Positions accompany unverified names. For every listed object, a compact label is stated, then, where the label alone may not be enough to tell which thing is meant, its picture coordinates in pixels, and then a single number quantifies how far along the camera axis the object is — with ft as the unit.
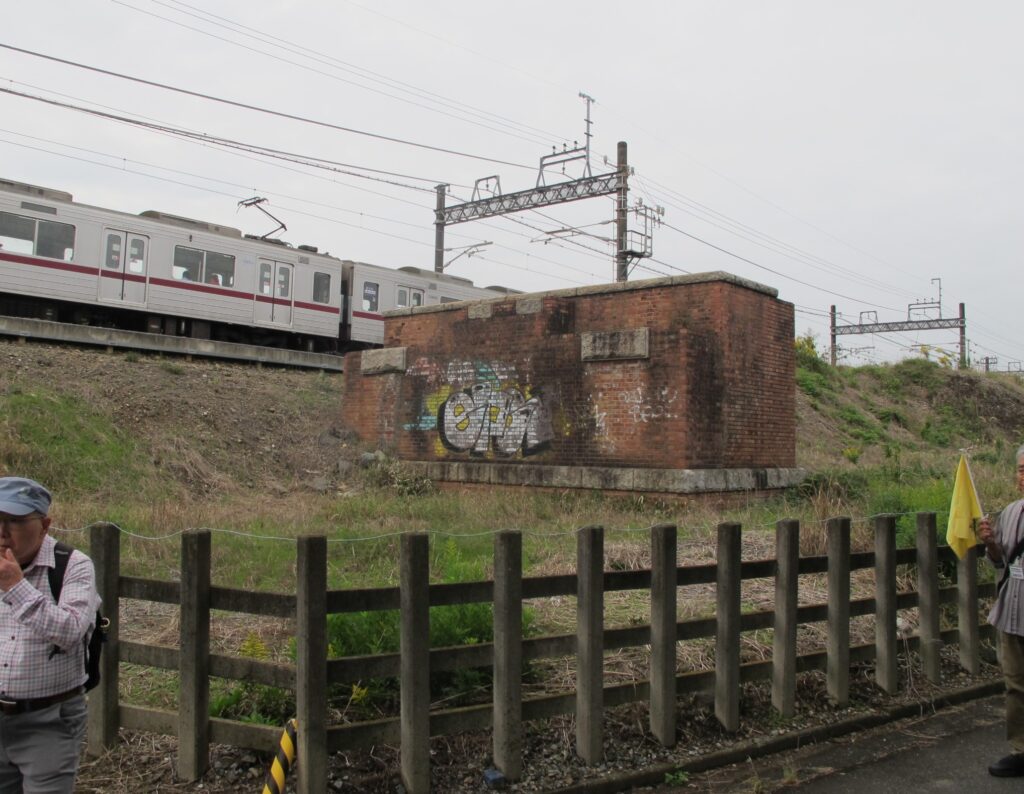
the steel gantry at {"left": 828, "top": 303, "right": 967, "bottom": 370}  174.91
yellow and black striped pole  13.08
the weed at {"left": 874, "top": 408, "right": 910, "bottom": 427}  87.80
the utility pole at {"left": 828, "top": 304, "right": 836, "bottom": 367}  193.26
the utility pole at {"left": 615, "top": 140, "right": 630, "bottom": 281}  81.87
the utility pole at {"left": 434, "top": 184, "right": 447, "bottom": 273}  100.50
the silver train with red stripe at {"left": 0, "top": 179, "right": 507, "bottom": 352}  59.00
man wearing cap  10.04
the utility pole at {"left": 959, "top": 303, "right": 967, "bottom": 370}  172.35
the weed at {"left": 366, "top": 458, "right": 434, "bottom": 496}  48.62
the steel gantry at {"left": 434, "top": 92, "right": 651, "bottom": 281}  82.17
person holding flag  16.33
